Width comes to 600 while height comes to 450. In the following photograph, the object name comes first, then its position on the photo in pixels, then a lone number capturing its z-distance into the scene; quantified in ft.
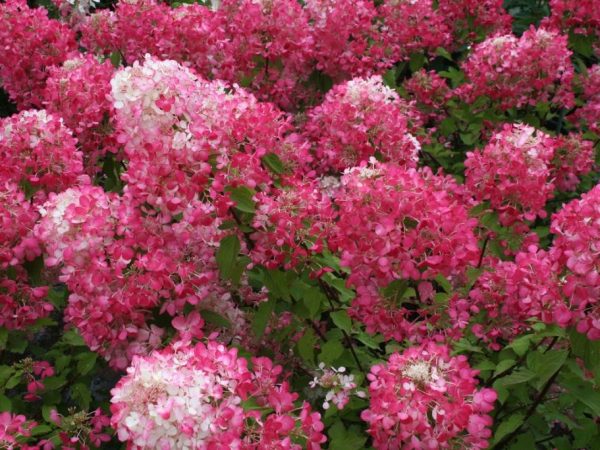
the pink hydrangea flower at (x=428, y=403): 5.52
